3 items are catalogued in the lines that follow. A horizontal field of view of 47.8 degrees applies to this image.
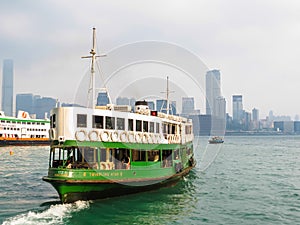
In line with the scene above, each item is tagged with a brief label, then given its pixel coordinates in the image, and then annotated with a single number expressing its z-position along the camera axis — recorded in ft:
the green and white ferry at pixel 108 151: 66.85
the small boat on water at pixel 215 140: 399.63
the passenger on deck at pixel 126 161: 74.84
